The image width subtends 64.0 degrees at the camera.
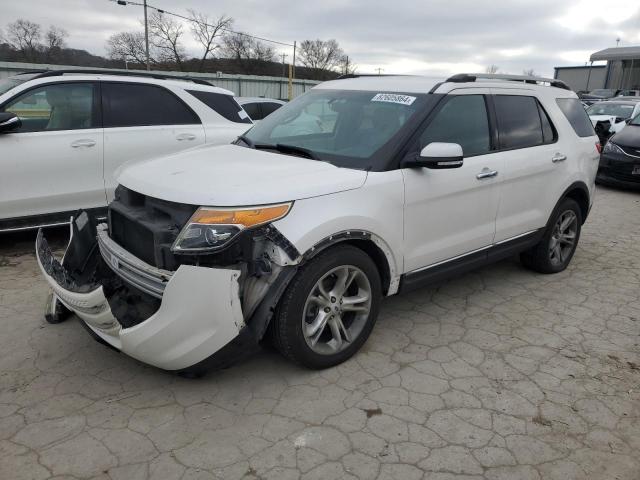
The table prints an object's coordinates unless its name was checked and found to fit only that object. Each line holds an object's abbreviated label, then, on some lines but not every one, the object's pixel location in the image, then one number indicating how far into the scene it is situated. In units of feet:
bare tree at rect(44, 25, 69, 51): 128.77
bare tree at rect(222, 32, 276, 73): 163.63
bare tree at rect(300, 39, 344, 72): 197.77
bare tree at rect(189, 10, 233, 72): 148.52
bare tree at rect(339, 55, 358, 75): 180.34
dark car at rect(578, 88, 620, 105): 99.42
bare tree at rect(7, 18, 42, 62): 131.44
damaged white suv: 8.84
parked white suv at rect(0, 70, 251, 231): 16.20
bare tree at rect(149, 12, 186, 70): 169.17
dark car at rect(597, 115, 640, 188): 31.58
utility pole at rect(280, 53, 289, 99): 152.87
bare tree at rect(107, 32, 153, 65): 162.70
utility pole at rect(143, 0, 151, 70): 111.71
